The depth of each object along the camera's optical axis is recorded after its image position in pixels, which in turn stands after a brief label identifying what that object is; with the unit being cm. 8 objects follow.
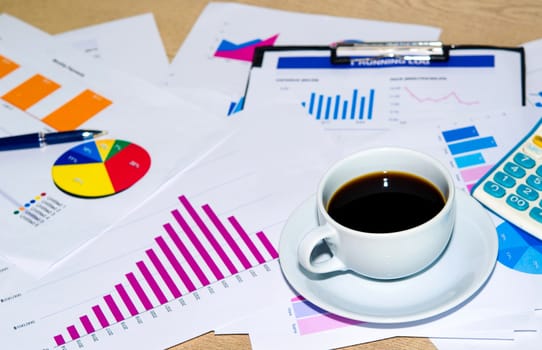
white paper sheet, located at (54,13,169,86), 114
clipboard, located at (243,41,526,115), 107
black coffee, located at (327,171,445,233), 88
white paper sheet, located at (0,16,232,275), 99
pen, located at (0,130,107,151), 107
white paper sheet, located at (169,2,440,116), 111
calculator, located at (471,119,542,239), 92
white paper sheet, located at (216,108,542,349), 87
